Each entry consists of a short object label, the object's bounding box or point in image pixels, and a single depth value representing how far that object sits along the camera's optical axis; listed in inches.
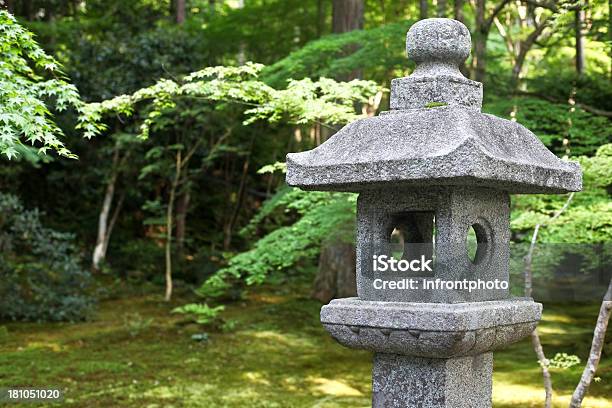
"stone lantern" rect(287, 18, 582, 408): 137.1
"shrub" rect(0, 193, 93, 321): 446.0
